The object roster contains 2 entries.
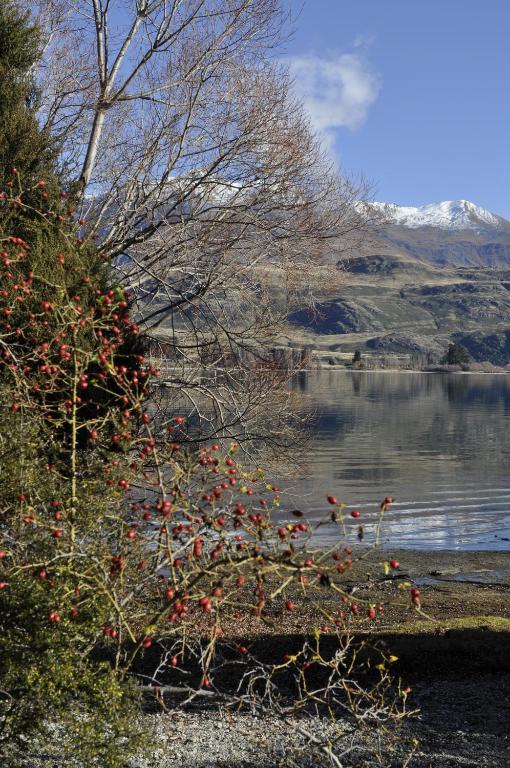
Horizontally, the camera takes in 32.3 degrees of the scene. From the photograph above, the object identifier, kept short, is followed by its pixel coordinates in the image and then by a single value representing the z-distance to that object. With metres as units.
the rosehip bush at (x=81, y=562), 5.45
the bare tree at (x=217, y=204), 16.11
